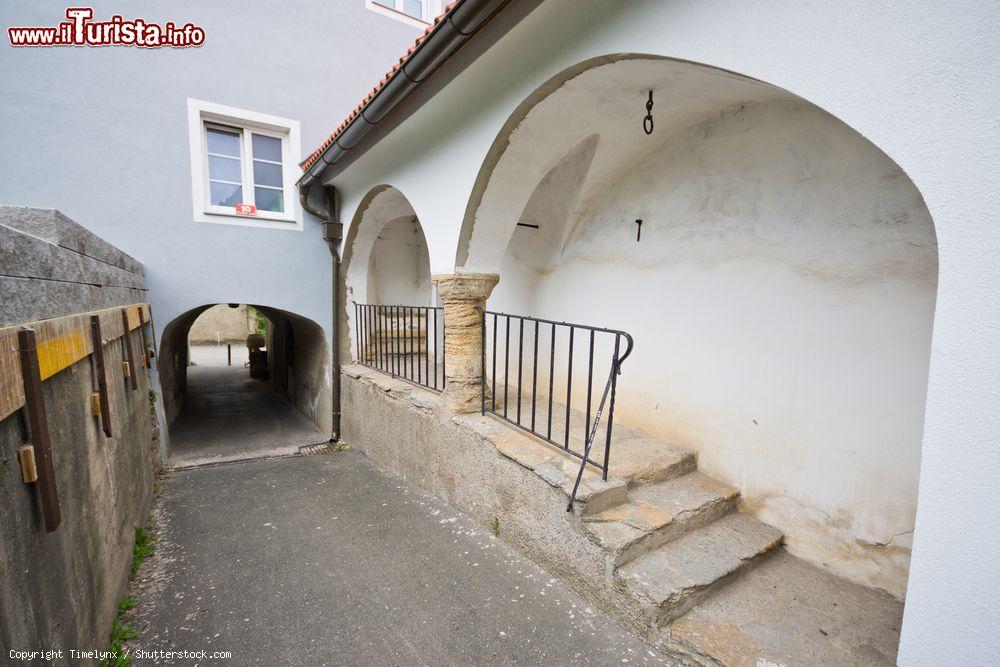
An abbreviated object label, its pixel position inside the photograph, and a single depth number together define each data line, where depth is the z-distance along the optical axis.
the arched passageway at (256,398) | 6.19
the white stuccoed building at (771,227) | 1.17
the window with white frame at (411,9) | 6.38
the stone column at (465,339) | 3.66
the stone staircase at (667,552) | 2.06
